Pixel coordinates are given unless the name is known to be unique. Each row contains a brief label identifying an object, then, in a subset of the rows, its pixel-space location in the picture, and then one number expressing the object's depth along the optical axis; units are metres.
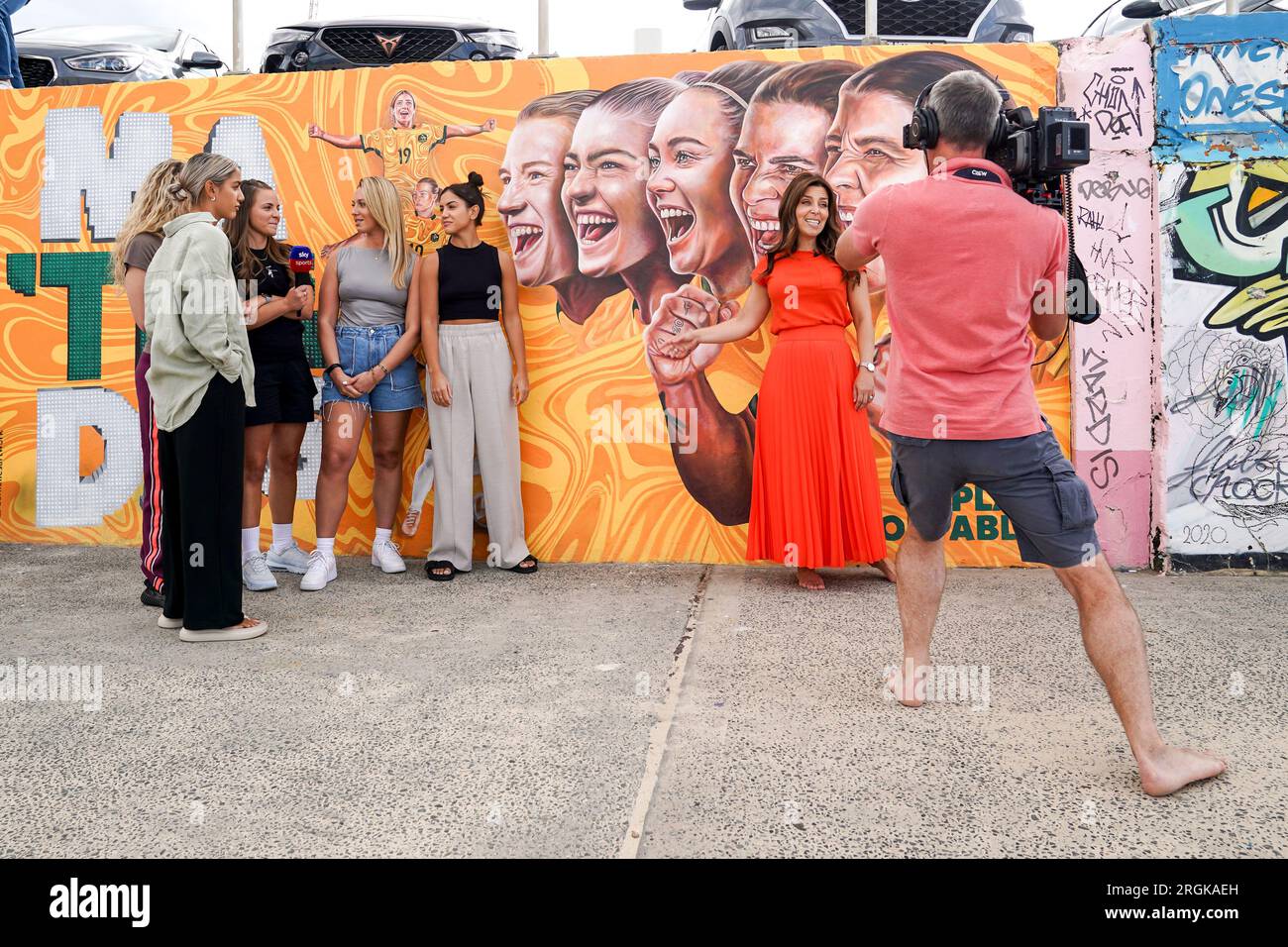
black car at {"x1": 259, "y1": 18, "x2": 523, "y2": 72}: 7.45
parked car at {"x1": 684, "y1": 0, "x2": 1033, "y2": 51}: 6.14
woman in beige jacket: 4.06
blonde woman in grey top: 5.44
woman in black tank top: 5.41
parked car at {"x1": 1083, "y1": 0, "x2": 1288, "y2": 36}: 5.88
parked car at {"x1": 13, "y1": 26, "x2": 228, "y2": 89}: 8.03
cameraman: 2.91
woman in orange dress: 5.03
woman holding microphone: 5.04
